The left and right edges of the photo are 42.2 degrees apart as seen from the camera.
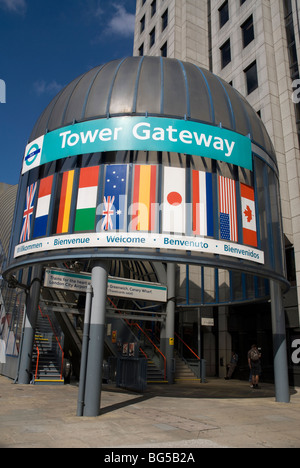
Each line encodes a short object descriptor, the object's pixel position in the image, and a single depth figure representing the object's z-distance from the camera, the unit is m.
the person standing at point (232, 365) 23.45
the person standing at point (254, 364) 17.25
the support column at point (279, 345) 13.27
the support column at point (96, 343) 9.28
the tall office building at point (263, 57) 21.75
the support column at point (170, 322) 19.14
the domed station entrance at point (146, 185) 10.39
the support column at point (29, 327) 16.08
